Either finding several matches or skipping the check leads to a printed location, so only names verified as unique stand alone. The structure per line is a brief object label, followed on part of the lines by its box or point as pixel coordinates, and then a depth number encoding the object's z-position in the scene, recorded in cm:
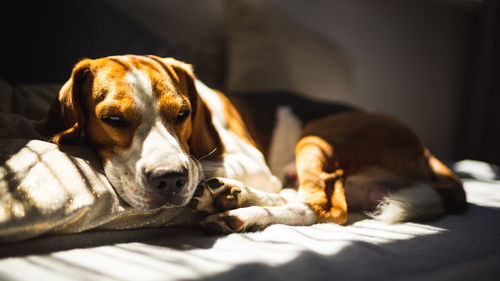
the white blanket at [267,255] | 60
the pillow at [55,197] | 63
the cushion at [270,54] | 112
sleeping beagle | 70
